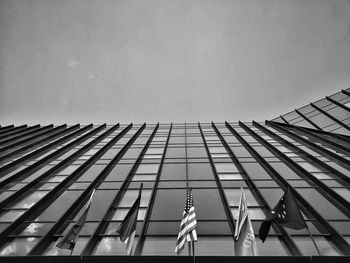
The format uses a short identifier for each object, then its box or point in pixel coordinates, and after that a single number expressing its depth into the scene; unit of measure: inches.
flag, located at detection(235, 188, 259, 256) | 326.3
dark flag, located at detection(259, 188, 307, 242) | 339.0
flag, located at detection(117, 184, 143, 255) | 347.6
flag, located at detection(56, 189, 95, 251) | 344.3
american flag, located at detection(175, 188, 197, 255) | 338.3
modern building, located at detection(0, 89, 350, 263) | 399.2
